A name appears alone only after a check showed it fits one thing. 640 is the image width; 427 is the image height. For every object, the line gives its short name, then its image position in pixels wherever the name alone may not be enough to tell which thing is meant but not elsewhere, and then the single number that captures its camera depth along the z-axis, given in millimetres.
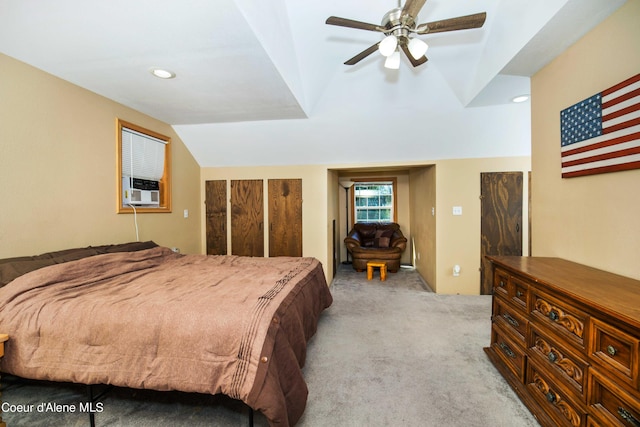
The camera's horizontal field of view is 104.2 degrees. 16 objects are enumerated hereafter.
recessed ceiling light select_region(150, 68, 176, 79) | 2070
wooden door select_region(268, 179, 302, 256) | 4004
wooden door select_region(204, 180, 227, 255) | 4145
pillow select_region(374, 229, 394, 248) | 5143
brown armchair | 4785
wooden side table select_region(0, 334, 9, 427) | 1346
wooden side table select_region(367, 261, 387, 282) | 4395
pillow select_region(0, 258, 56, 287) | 1656
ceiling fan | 1526
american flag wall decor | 1313
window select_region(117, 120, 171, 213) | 2754
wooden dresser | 984
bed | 1271
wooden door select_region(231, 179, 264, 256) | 4090
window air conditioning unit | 2803
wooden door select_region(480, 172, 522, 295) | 3582
